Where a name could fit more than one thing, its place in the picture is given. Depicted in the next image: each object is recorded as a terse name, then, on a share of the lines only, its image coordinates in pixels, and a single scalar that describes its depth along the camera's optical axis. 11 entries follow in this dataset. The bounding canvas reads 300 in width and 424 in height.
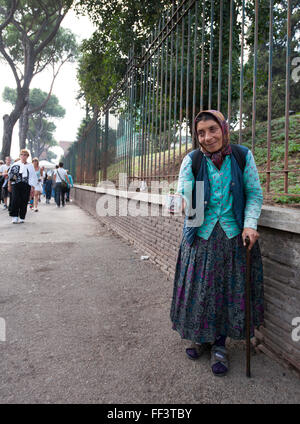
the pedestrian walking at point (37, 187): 11.57
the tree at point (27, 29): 18.39
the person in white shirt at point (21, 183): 8.77
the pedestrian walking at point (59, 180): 14.55
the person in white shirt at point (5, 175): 12.45
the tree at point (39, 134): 58.85
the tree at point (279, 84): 19.44
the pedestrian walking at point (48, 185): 18.84
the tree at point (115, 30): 9.95
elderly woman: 2.27
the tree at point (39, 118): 54.65
